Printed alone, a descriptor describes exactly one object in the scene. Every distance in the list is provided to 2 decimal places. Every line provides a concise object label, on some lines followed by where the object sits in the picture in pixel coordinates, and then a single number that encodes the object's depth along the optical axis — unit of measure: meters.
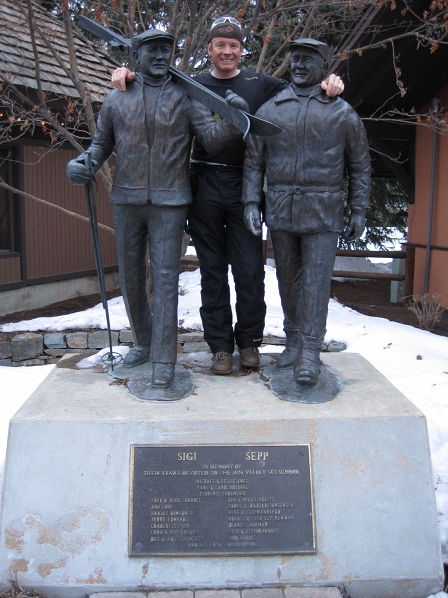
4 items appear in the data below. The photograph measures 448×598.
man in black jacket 3.36
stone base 2.64
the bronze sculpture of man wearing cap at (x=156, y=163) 3.12
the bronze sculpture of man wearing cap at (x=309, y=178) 3.09
